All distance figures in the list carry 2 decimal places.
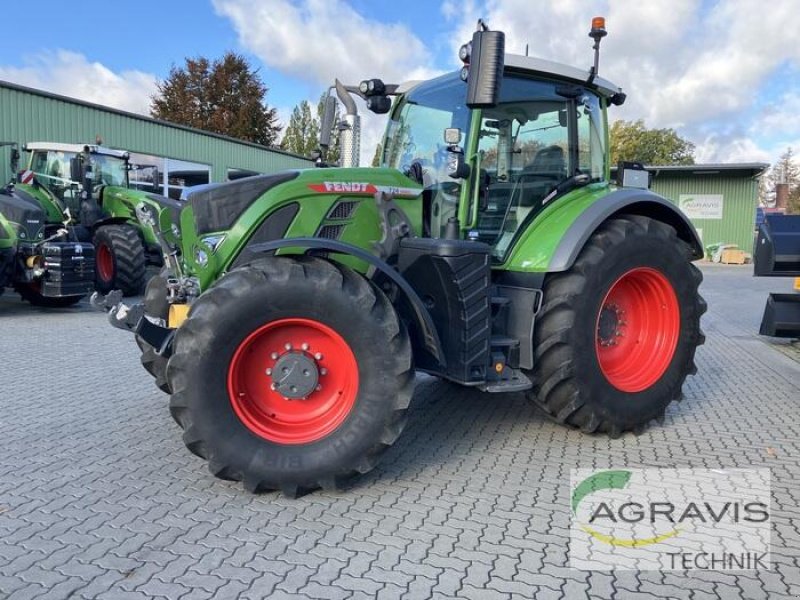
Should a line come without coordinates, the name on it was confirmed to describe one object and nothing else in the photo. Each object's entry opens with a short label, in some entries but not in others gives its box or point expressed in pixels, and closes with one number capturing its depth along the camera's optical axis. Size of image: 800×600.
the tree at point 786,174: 57.41
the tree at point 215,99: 31.56
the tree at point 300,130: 36.16
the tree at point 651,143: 42.53
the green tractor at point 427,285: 3.24
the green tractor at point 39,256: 9.69
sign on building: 27.12
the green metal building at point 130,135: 13.66
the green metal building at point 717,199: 26.78
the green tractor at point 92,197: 11.45
